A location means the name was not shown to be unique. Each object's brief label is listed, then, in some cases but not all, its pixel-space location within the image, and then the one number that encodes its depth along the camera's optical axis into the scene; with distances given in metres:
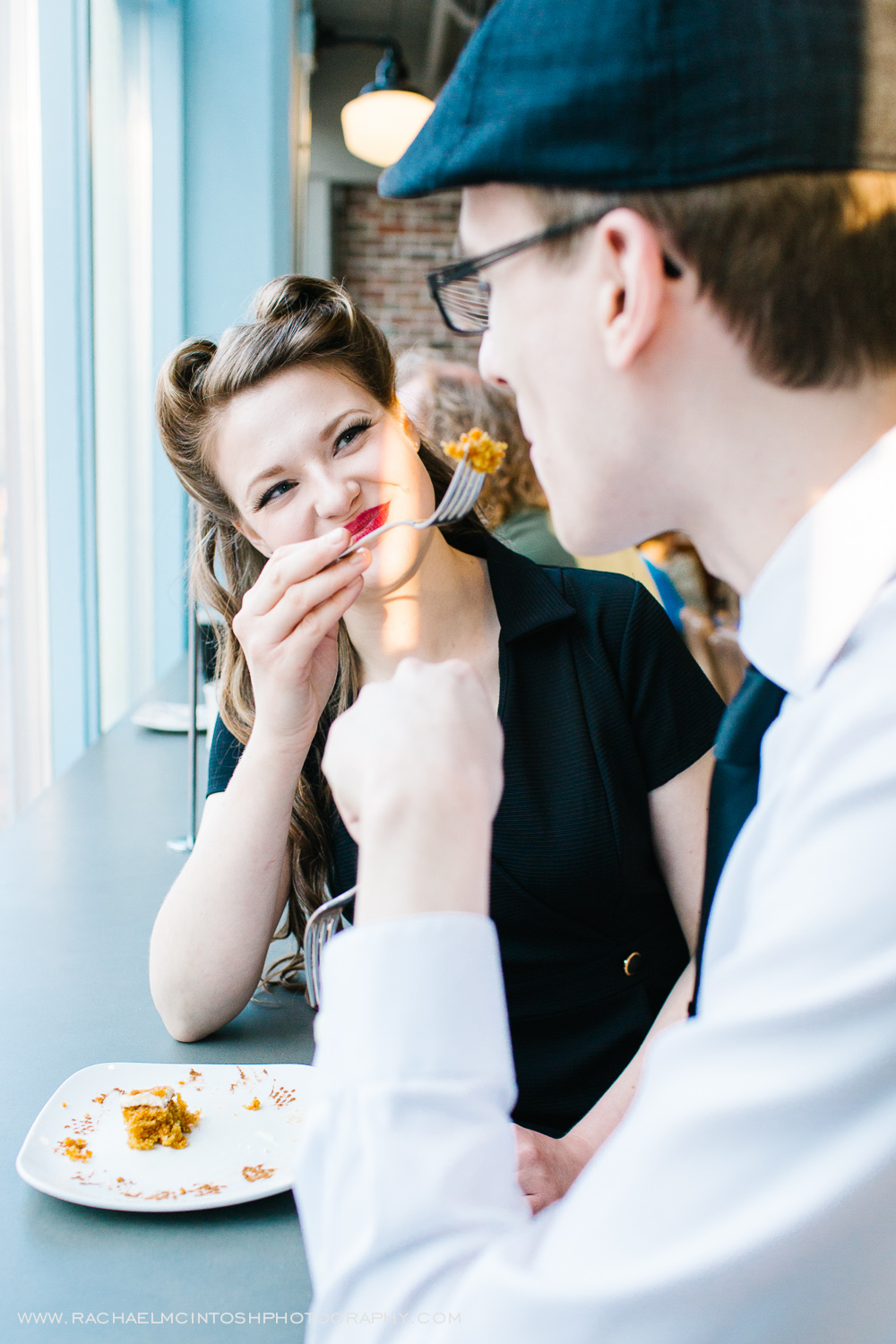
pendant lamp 4.57
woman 1.16
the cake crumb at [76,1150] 0.90
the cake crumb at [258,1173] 0.87
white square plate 0.85
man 0.47
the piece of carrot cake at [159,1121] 0.92
